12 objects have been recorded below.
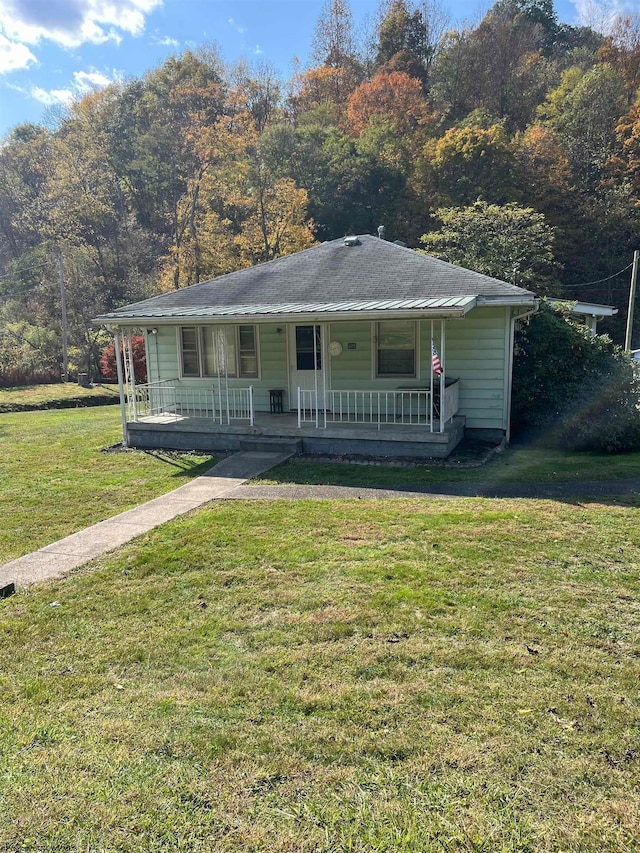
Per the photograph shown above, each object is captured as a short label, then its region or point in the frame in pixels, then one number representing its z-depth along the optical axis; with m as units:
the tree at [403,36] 42.56
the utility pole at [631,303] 23.91
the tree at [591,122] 30.99
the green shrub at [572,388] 10.22
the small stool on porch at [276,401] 12.10
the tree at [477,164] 29.72
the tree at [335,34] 41.69
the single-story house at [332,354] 9.79
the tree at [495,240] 18.70
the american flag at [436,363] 8.78
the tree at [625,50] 33.88
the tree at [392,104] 35.38
